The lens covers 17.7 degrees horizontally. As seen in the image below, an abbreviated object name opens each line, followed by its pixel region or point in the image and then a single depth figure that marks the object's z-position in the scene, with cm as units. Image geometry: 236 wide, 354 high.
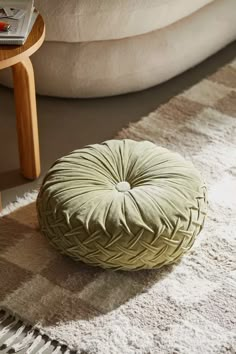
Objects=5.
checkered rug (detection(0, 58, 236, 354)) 159
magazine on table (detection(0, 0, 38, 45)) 180
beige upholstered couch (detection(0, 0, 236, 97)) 219
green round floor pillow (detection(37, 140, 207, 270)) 164
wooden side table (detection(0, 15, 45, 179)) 178
